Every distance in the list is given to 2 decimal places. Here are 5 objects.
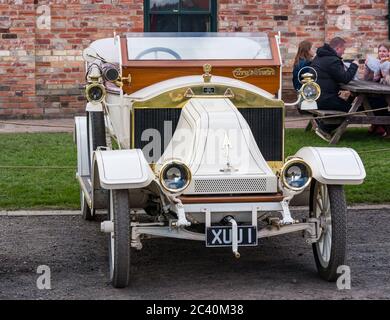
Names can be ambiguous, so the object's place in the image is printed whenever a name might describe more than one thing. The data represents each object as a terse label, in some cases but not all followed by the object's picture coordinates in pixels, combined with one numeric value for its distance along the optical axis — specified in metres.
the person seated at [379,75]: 14.62
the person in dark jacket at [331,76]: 14.45
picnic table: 13.95
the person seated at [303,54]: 15.33
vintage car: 7.03
